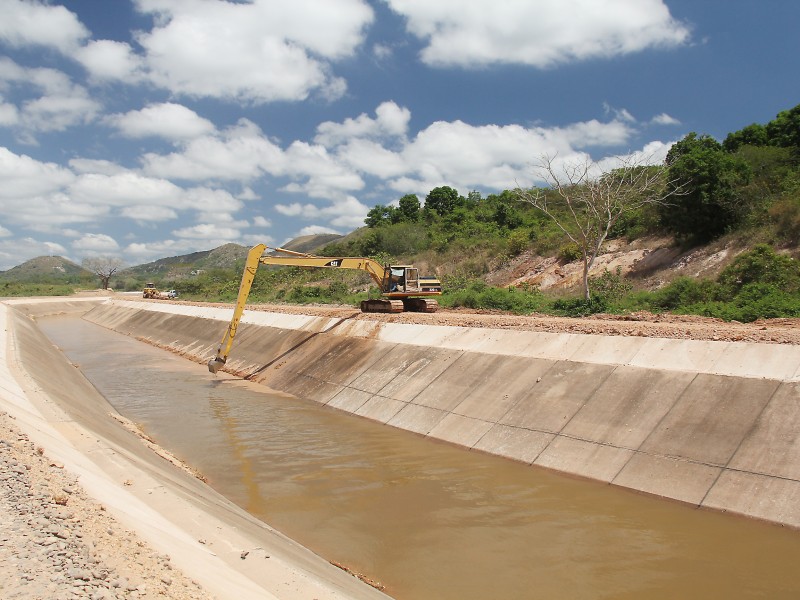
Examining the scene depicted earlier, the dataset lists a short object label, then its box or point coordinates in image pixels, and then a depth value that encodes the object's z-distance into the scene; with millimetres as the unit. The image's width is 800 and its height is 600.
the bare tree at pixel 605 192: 28161
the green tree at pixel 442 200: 83125
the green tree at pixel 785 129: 37656
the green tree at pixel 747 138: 40109
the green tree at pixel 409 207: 84875
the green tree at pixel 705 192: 30266
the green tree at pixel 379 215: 87188
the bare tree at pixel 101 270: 135038
